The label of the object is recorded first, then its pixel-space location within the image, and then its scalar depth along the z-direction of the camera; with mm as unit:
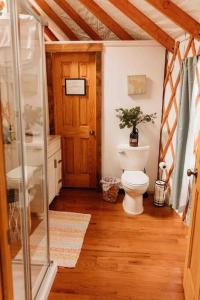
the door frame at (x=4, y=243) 798
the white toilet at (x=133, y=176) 2769
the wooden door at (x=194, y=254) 1474
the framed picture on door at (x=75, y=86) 3281
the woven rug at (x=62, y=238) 1952
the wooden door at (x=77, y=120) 3266
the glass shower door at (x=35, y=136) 1564
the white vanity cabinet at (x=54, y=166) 2965
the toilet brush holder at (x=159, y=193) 3043
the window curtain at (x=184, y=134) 2309
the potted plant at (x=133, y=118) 3109
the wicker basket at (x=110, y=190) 3189
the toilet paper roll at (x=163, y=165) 3109
